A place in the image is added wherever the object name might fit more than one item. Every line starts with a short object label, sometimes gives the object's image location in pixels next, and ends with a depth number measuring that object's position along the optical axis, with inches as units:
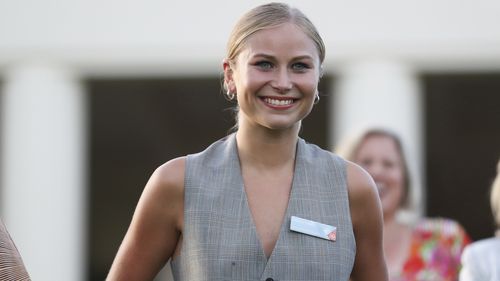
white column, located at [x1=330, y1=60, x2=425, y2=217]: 924.0
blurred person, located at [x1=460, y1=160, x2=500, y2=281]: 336.6
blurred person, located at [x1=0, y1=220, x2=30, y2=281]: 207.2
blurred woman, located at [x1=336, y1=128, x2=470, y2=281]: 430.0
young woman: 238.8
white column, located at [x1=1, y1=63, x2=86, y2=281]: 932.0
